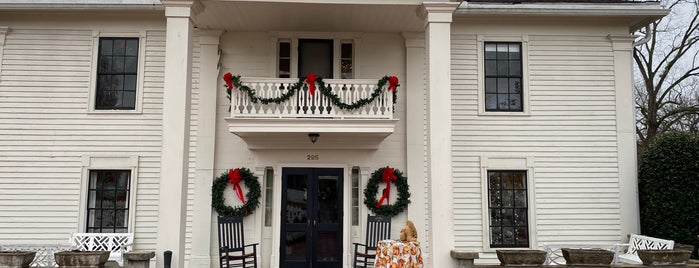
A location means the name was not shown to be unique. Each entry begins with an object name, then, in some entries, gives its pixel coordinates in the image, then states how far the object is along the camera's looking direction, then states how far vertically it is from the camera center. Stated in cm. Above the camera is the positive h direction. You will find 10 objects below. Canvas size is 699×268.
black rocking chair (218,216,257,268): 1012 -98
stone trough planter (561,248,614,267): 791 -90
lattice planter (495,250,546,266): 789 -91
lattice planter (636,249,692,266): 805 -89
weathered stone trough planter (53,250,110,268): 752 -100
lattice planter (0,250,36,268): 755 -102
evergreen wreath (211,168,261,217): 1083 -7
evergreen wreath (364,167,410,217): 1101 +0
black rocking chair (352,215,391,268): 1055 -78
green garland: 1000 +194
